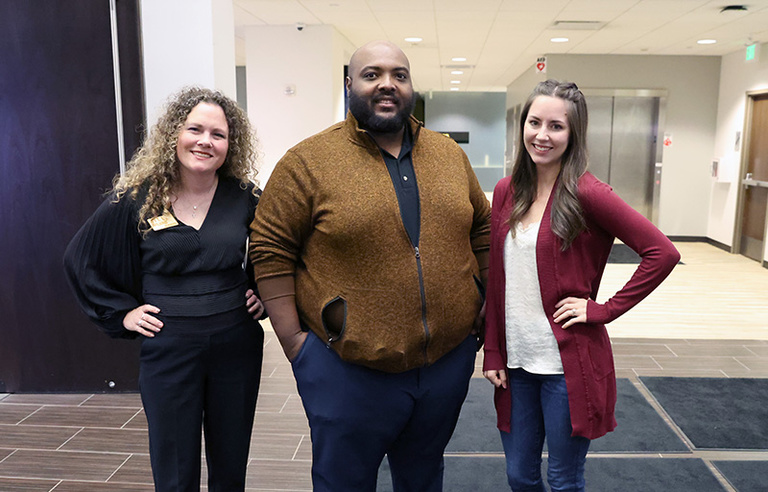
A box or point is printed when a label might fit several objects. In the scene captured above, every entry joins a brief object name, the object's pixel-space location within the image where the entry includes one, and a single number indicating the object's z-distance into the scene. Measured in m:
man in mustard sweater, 1.65
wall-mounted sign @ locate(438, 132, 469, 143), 19.03
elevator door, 9.50
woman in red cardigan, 1.71
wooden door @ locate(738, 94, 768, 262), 7.96
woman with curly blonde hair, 1.84
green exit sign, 7.47
